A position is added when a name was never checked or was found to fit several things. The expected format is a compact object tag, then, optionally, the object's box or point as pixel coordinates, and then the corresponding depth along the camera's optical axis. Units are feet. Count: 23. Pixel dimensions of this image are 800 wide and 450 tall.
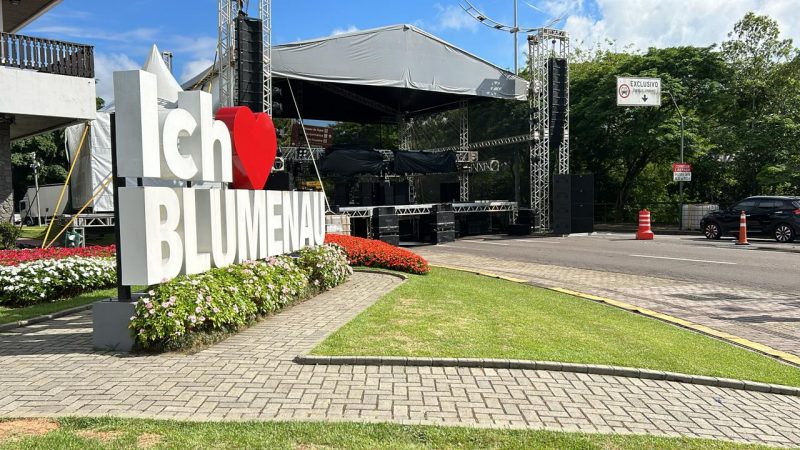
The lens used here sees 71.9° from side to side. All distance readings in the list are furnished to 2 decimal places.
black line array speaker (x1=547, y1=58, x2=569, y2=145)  85.20
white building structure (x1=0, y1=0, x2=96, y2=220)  43.83
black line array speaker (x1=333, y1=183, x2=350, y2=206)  95.91
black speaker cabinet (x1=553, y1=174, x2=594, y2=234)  83.10
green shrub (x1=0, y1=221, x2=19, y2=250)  44.06
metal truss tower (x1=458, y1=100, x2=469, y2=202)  97.33
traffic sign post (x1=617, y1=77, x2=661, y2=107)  88.28
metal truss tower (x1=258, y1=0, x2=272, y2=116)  60.75
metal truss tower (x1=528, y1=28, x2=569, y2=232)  86.33
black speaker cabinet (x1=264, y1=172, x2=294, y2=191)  55.77
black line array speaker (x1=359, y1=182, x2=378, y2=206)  93.86
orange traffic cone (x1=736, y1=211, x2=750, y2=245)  61.87
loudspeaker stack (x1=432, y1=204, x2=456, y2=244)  75.10
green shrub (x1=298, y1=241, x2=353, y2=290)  31.65
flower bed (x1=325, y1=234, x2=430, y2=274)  40.17
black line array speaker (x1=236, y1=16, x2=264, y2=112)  58.80
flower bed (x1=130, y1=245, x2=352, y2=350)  19.01
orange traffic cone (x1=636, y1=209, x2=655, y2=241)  74.76
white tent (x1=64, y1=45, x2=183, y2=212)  65.11
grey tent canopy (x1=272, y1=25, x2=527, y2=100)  69.10
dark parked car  63.57
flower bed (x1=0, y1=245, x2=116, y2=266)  32.83
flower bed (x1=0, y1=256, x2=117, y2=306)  28.66
